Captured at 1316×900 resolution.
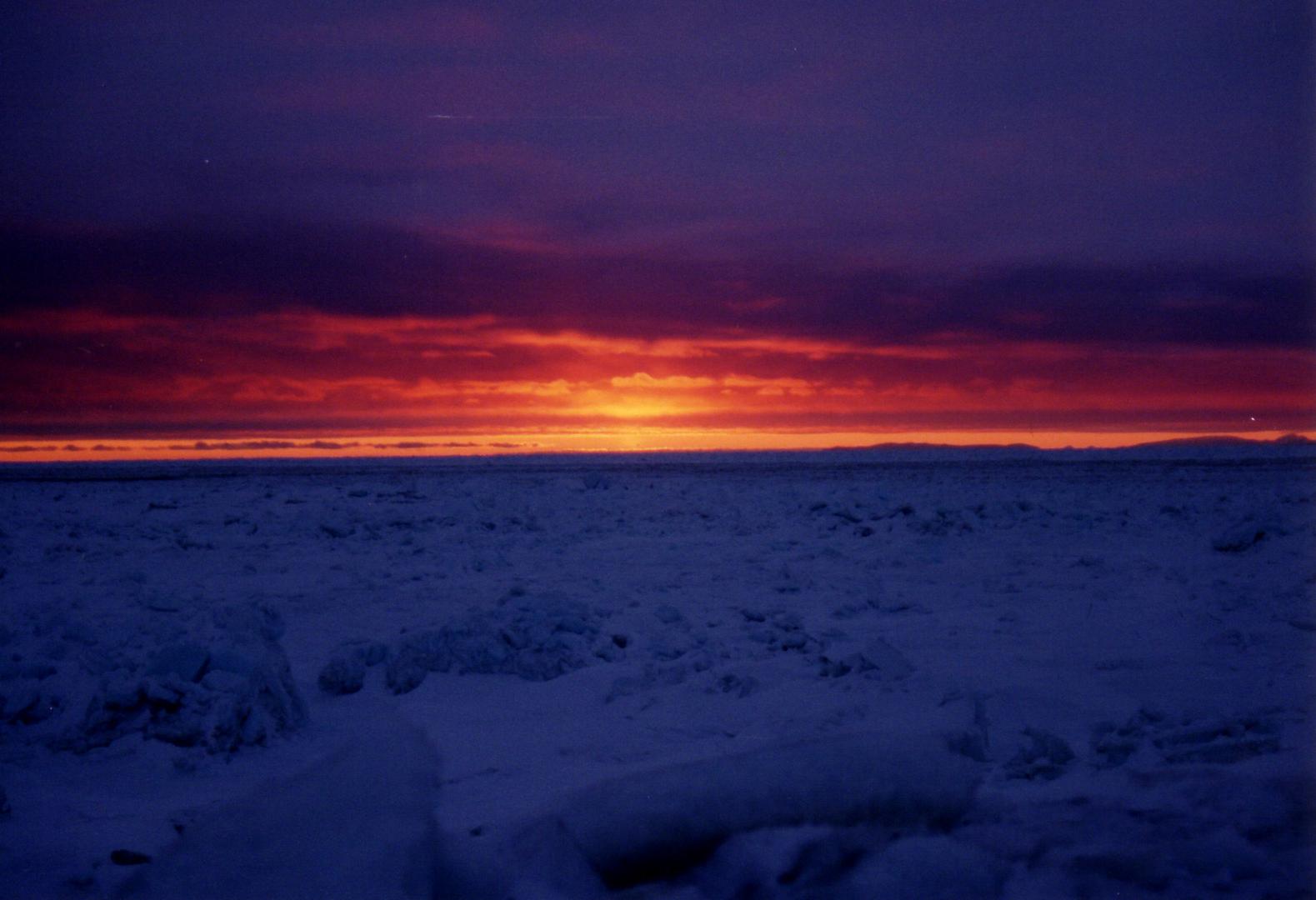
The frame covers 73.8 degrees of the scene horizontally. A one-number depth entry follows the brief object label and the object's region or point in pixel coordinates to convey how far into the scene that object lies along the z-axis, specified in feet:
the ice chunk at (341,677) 14.32
